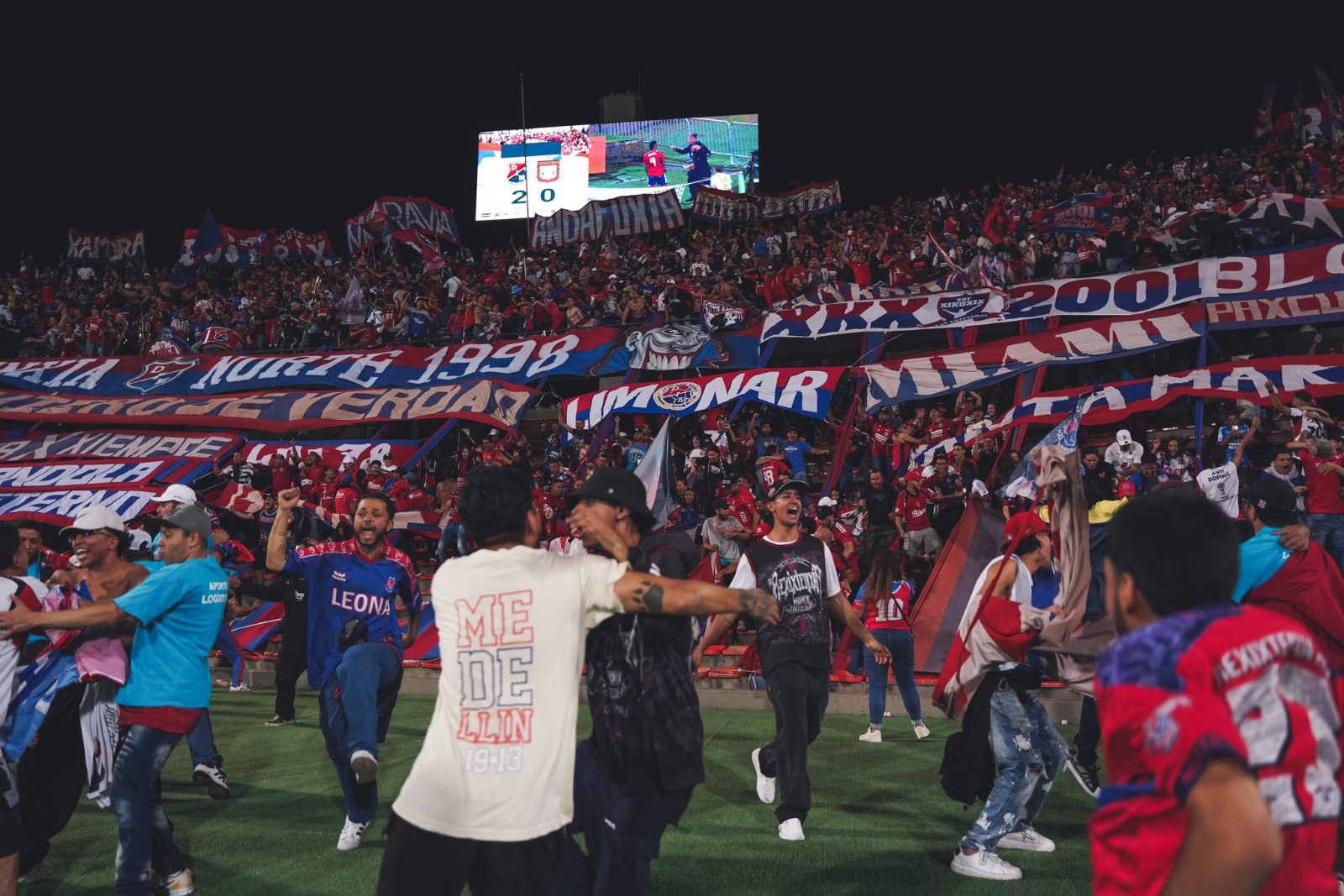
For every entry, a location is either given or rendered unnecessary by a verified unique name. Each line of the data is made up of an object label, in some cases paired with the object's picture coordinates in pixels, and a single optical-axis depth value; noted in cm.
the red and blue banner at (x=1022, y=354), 1752
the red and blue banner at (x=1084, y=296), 1712
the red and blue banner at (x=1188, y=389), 1554
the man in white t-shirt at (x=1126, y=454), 1459
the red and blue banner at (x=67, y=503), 2091
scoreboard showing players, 4075
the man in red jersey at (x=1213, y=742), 186
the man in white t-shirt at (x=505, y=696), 303
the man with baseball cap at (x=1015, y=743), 548
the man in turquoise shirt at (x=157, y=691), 478
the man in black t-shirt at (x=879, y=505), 1532
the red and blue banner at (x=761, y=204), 3459
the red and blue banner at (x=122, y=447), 2328
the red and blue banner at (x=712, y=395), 1902
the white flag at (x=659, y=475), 1011
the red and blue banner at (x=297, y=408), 2191
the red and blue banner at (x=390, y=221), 3612
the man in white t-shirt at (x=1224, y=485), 1200
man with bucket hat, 388
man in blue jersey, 610
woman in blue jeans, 968
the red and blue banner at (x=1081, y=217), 2212
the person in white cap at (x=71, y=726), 540
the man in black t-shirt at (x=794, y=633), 614
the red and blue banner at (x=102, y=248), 4141
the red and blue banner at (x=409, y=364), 2130
